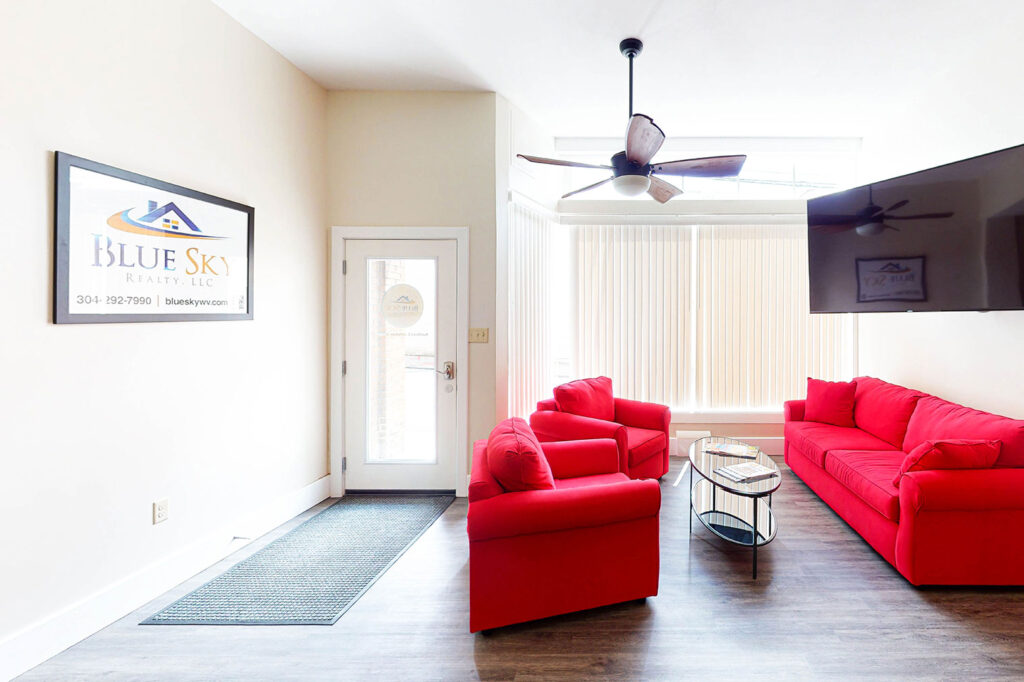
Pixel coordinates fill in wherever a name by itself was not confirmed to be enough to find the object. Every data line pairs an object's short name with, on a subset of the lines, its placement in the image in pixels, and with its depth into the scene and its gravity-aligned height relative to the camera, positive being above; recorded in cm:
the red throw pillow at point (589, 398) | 365 -41
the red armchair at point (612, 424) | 337 -59
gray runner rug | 218 -124
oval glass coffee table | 252 -111
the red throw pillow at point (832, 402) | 385 -46
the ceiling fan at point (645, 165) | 265 +113
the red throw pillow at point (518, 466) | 206 -53
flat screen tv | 254 +69
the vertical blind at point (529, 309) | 392 +36
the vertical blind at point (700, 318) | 464 +31
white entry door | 363 -13
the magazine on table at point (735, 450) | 303 -70
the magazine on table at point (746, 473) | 259 -73
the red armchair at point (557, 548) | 198 -90
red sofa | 225 -83
